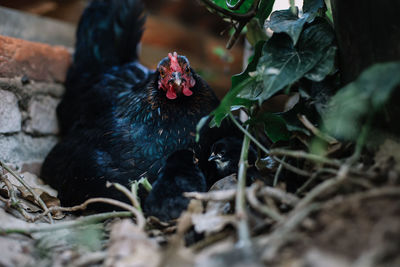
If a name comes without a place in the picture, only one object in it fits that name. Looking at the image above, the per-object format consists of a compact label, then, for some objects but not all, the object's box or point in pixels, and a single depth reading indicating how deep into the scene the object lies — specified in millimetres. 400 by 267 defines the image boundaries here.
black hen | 1368
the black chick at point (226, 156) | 1344
